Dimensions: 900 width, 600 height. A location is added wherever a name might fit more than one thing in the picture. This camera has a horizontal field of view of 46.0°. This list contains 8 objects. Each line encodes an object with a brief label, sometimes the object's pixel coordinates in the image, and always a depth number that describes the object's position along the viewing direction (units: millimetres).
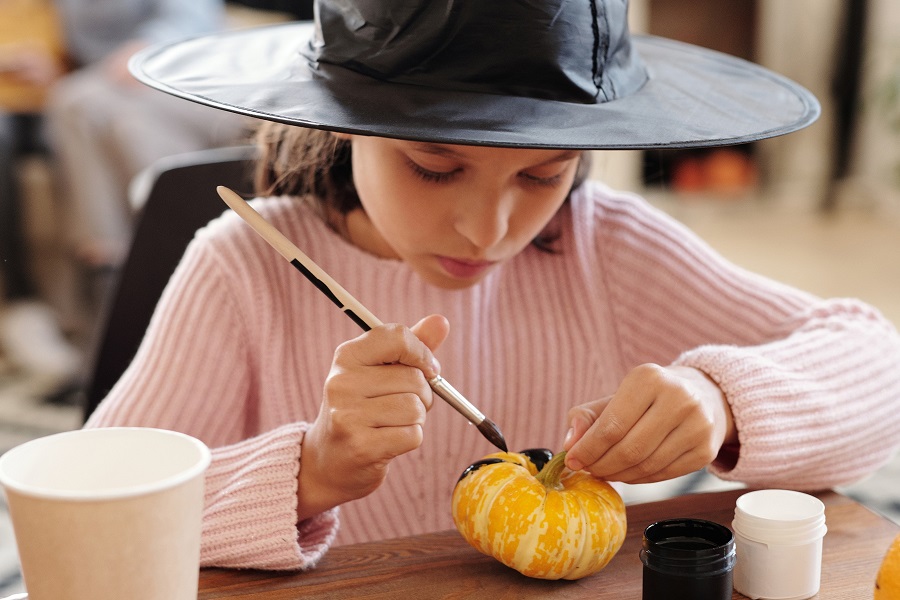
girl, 731
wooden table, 706
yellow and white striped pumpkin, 704
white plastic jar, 688
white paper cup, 530
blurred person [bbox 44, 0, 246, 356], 3016
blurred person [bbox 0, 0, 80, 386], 3061
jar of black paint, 648
